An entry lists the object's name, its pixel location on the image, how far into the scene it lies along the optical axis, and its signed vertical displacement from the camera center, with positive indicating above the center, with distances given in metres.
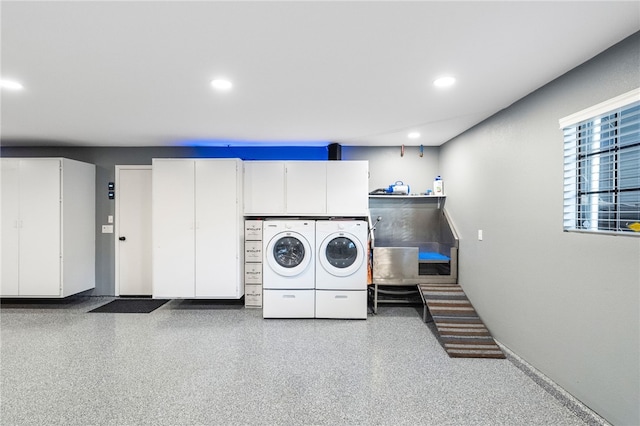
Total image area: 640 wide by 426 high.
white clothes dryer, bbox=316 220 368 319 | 3.78 -0.81
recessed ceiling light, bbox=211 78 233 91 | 2.24 +0.99
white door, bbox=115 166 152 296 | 4.59 -0.24
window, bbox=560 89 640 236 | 1.69 +0.28
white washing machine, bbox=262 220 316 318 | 3.81 -0.86
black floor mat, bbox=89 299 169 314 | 4.04 -1.37
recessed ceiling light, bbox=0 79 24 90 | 2.24 +0.98
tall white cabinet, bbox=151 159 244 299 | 3.95 -0.21
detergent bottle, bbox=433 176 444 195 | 4.36 +0.36
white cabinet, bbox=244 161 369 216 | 4.02 +0.32
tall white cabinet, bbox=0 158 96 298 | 3.98 -0.22
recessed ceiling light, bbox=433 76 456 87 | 2.21 +0.99
